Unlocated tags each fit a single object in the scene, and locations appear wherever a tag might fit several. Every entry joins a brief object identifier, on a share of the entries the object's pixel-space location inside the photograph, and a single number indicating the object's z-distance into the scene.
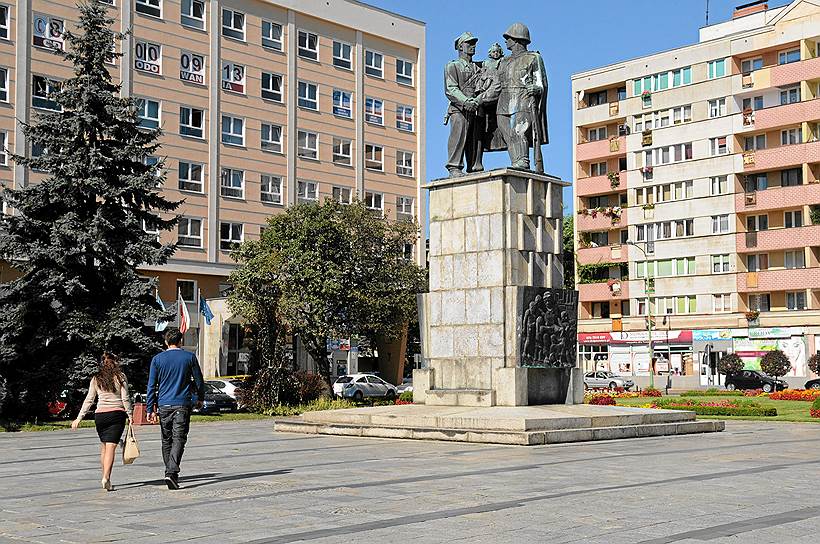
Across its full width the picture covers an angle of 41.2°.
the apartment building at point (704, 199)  71.00
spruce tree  32.53
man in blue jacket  13.56
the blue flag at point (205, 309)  45.67
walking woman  13.51
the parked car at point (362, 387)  54.72
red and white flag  39.62
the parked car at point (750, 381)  60.41
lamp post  74.00
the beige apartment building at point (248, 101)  53.25
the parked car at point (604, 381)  67.69
